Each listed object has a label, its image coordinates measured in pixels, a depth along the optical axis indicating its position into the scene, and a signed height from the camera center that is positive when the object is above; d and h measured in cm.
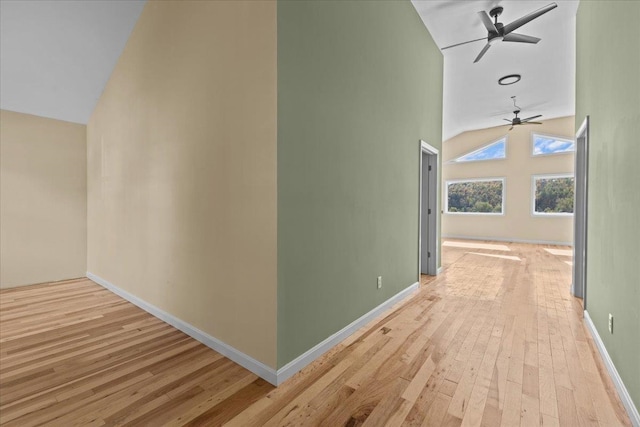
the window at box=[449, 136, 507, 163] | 907 +187
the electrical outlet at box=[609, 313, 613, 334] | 209 -82
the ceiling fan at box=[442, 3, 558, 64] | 352 +238
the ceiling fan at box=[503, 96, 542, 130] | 696 +220
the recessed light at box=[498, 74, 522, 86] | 567 +264
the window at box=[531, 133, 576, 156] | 807 +188
